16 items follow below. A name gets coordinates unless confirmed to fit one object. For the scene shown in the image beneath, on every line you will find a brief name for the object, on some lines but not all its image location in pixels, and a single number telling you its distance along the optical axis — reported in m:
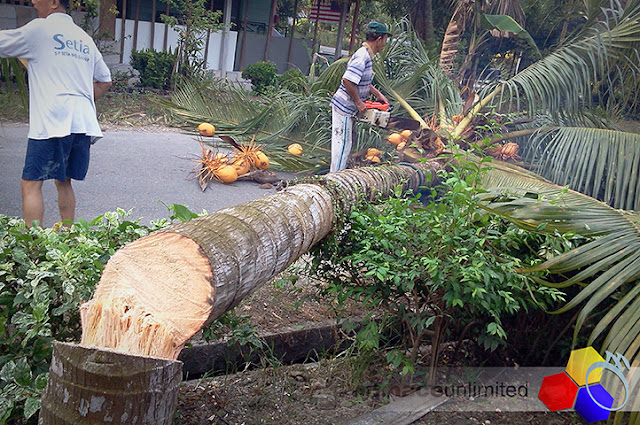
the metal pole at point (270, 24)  14.67
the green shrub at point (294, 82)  8.73
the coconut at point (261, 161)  6.88
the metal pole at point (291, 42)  15.43
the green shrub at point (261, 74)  13.71
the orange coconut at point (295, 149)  7.33
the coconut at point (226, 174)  6.53
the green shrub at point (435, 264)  2.37
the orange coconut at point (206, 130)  8.09
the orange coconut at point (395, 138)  6.76
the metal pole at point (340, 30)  14.89
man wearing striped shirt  5.83
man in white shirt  3.84
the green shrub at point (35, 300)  1.92
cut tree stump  1.48
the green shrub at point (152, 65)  11.36
